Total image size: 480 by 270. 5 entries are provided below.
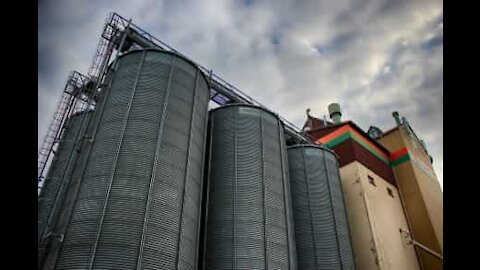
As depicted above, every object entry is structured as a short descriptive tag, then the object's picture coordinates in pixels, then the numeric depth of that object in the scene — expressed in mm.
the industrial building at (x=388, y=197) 26938
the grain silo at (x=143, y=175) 13039
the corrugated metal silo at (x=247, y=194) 17281
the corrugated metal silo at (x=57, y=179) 13953
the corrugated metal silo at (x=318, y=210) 22547
